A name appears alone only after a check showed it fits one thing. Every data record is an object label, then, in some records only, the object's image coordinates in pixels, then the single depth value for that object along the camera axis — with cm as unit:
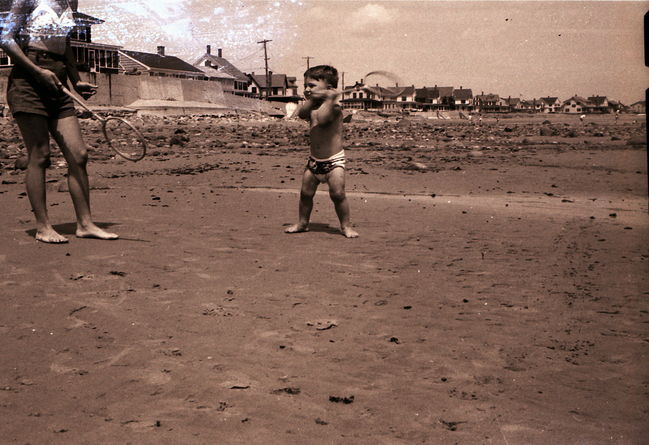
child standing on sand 627
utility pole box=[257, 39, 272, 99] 6831
